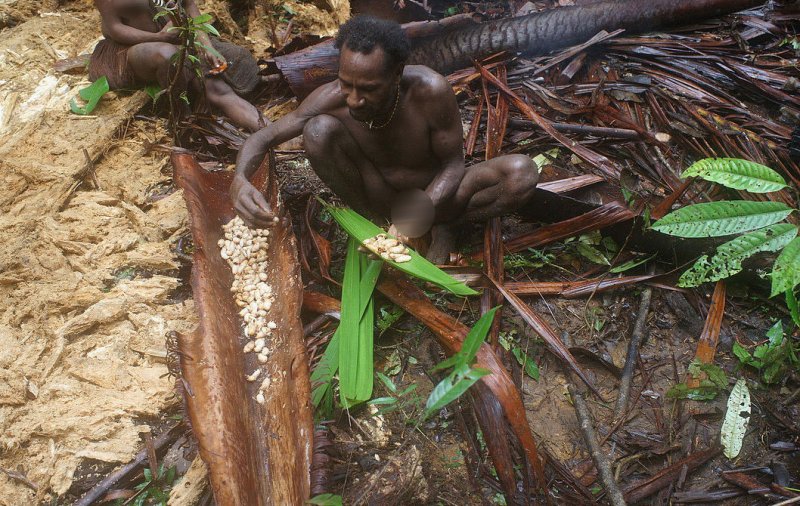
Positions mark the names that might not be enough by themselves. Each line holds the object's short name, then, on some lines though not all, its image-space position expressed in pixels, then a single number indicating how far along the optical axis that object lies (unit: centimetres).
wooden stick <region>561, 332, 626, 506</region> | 187
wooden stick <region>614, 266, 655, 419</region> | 220
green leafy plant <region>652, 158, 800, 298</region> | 198
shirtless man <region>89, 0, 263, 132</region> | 334
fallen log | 373
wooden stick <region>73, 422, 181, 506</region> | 189
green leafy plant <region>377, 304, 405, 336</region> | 244
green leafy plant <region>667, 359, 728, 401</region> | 221
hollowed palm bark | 174
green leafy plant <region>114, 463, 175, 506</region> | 191
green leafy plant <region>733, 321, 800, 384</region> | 220
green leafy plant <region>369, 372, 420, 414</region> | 213
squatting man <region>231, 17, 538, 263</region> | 233
